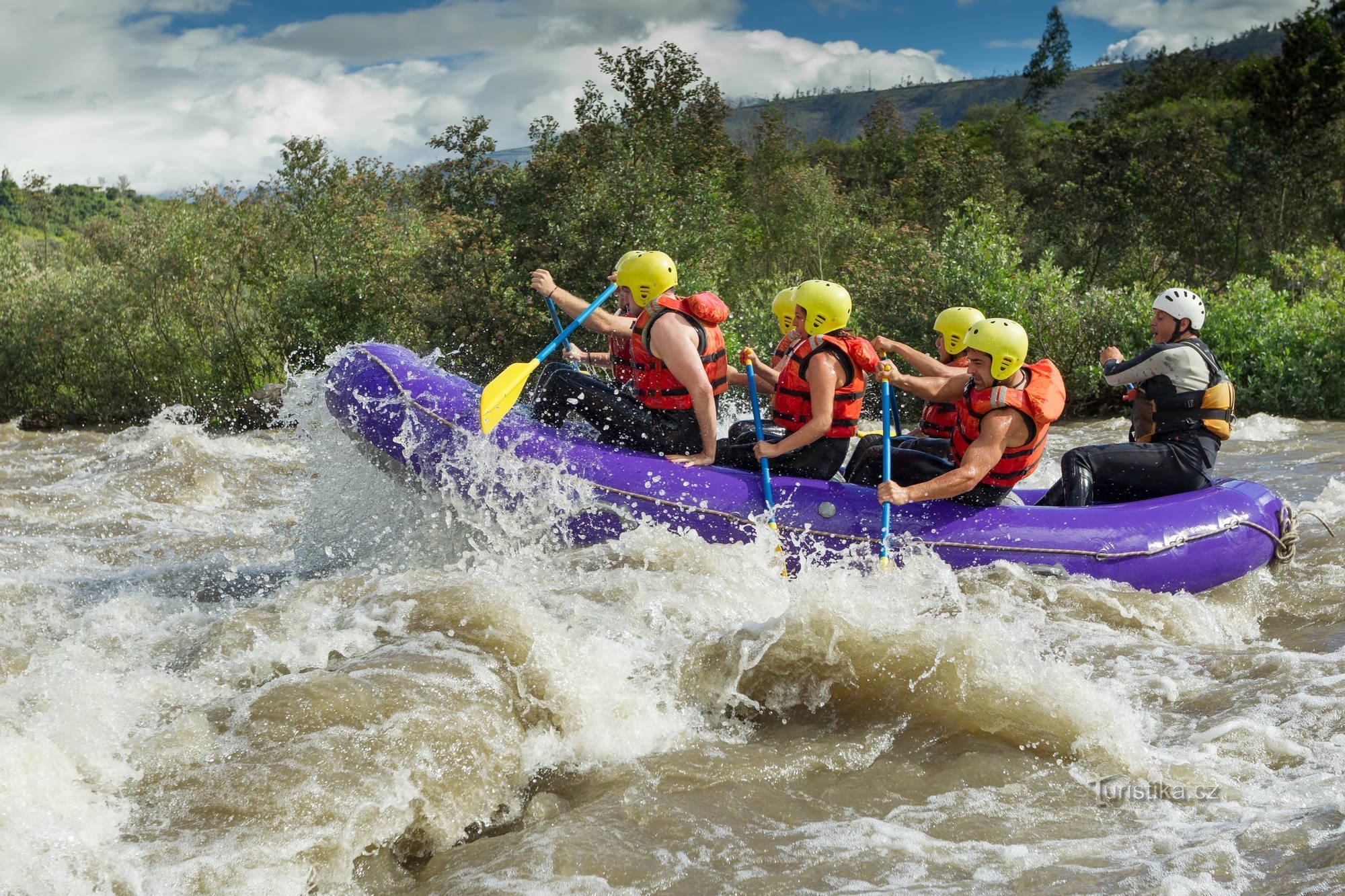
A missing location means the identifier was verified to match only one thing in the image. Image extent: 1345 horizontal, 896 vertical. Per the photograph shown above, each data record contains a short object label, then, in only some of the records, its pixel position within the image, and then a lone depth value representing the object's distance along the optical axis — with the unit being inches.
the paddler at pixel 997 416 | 205.8
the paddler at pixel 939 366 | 238.2
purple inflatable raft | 213.3
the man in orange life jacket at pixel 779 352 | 240.7
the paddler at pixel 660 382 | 224.1
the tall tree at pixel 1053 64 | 3056.1
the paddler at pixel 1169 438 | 233.3
